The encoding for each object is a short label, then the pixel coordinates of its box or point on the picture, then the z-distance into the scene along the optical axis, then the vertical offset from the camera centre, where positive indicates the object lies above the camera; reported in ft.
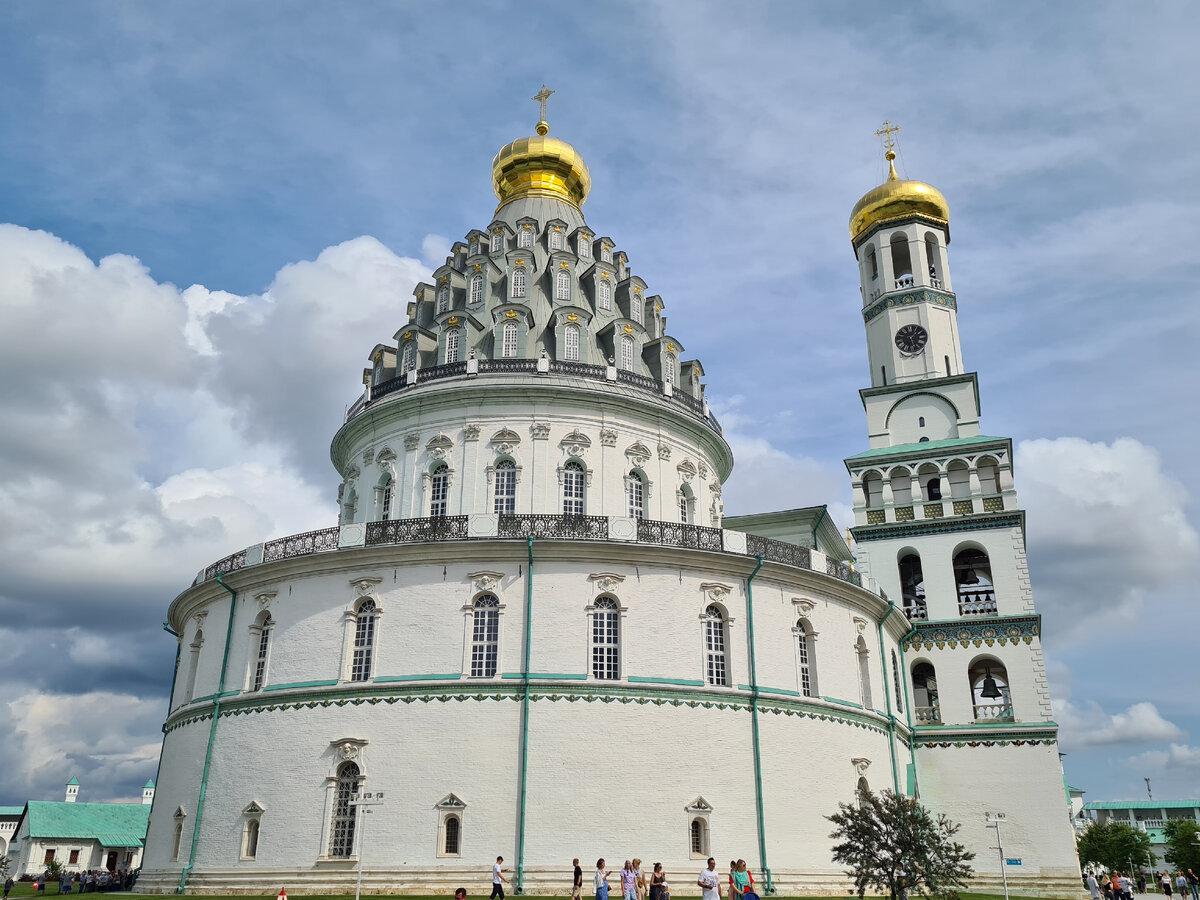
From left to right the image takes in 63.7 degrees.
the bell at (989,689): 126.16 +20.95
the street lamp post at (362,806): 72.22 +3.88
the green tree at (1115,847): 237.66 +3.33
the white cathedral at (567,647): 84.58 +19.85
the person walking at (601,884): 62.85 -1.51
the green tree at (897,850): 70.08 +0.71
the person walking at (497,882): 69.97 -1.59
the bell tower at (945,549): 118.32 +39.17
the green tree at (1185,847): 202.40 +3.03
